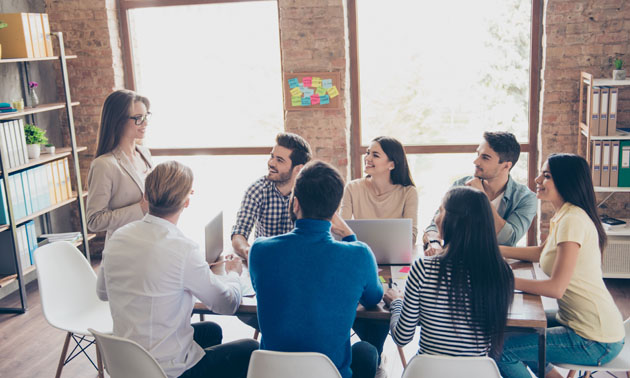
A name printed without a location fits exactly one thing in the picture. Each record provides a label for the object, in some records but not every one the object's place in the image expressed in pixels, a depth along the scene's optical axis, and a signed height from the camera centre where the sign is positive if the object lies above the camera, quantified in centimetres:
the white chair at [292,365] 200 -98
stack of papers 502 -130
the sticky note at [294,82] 500 -9
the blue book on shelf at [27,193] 460 -84
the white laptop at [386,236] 287 -81
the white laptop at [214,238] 292 -80
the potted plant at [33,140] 473 -45
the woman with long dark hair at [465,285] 217 -80
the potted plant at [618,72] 427 -11
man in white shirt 225 -77
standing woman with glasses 334 -51
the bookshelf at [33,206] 443 -89
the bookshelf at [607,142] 427 -61
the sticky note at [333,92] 494 -19
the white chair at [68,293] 312 -114
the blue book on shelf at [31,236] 473 -121
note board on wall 494 -17
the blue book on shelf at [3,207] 436 -89
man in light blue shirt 321 -71
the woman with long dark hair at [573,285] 246 -93
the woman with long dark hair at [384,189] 349 -72
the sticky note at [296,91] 501 -17
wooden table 232 -99
